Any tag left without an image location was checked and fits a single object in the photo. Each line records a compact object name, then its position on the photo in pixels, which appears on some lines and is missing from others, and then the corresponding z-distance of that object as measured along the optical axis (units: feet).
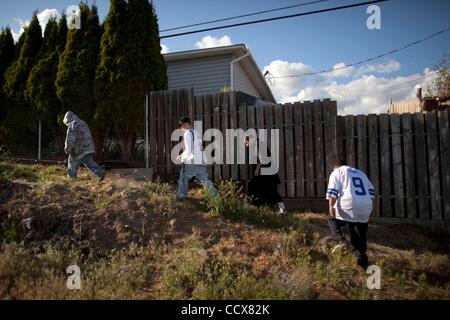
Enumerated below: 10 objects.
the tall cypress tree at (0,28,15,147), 44.80
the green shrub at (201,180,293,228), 21.48
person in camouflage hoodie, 26.61
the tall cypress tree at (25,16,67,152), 40.14
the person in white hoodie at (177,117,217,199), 23.50
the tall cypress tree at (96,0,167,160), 36.68
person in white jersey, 17.42
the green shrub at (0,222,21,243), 19.17
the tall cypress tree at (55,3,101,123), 38.22
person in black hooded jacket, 24.16
